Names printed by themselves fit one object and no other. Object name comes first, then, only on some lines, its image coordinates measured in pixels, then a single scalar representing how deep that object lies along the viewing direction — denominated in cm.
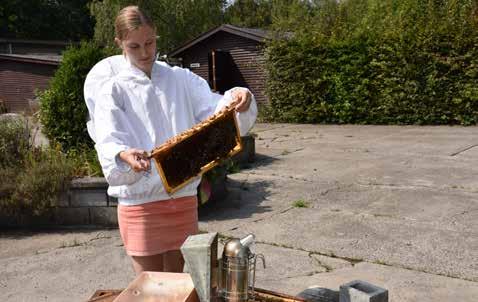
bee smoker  175
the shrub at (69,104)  700
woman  228
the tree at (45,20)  4272
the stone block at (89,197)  577
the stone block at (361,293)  207
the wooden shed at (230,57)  2086
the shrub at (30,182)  567
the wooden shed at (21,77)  2562
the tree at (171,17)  3169
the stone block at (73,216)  582
